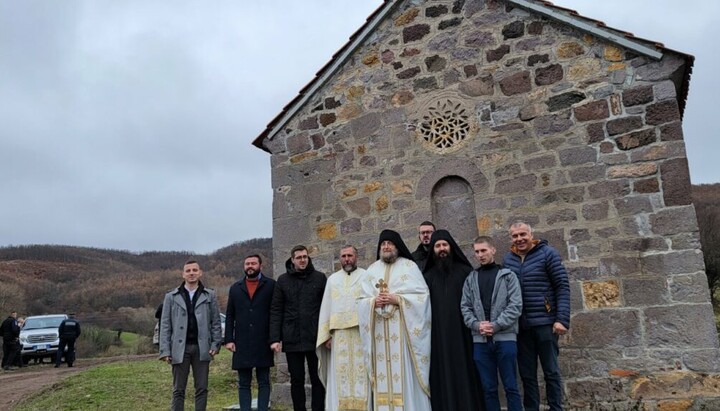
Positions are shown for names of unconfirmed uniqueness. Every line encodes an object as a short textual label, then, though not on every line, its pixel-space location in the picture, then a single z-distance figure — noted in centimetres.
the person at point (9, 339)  1507
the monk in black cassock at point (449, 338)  506
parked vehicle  1734
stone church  573
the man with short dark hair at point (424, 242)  584
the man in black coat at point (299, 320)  575
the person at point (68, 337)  1552
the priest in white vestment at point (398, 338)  518
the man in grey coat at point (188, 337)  587
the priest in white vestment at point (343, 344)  544
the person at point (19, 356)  1580
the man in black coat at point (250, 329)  583
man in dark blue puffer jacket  494
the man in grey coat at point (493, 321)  478
